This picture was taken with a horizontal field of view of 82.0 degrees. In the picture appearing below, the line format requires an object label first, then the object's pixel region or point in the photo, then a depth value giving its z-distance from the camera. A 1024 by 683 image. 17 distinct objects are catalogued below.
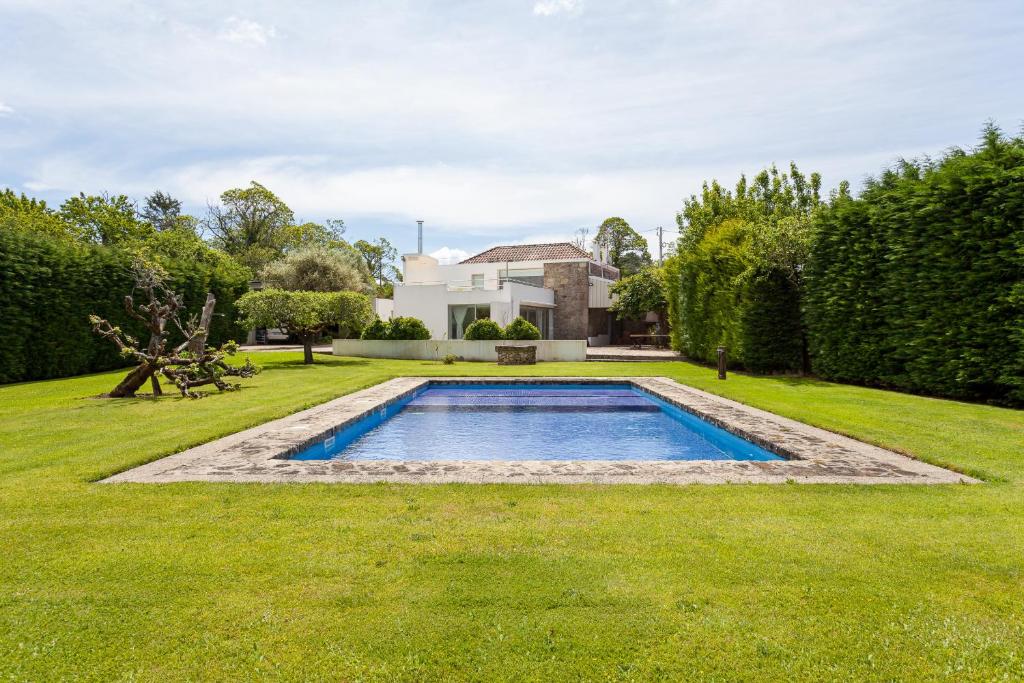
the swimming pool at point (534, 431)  9.00
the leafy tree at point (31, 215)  31.51
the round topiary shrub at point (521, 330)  25.06
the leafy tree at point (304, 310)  22.16
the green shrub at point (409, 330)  26.89
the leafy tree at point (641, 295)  35.41
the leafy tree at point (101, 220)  38.03
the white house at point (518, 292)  30.50
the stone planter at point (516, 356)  23.12
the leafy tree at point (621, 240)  66.19
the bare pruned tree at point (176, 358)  12.96
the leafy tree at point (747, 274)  17.56
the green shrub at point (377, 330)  27.37
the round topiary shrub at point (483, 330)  25.48
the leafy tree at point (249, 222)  50.69
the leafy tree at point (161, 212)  52.00
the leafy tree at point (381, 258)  64.62
